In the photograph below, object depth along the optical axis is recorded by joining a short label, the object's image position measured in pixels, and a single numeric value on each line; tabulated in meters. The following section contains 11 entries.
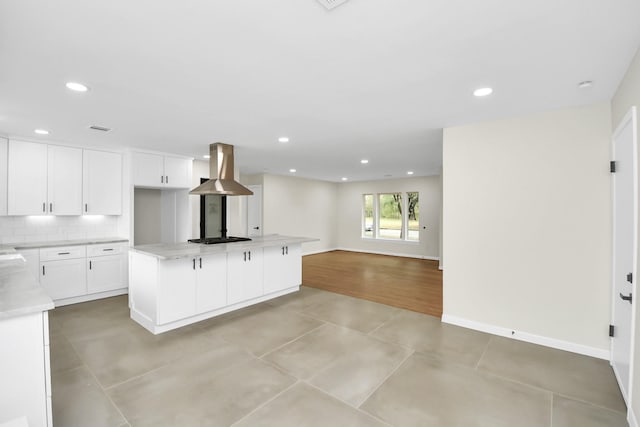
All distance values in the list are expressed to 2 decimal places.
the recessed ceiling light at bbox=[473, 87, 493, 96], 2.46
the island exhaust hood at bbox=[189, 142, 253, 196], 4.10
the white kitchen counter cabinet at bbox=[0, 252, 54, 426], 1.41
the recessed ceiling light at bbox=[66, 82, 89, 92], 2.34
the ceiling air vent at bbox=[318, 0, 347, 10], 1.39
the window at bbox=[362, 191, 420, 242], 8.93
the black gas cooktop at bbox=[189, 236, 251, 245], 4.22
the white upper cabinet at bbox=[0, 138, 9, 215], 3.90
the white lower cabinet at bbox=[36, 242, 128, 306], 4.06
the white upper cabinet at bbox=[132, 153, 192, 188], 4.78
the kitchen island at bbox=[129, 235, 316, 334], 3.29
